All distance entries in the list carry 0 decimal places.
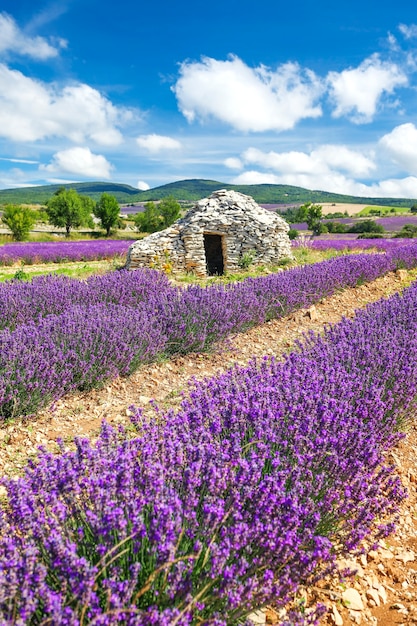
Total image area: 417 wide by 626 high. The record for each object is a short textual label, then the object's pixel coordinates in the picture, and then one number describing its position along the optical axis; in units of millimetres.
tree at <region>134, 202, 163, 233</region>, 43891
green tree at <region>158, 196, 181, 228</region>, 48788
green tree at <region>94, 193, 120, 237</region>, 38438
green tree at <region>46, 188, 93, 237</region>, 36812
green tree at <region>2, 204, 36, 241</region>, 27906
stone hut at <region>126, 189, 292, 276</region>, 10594
